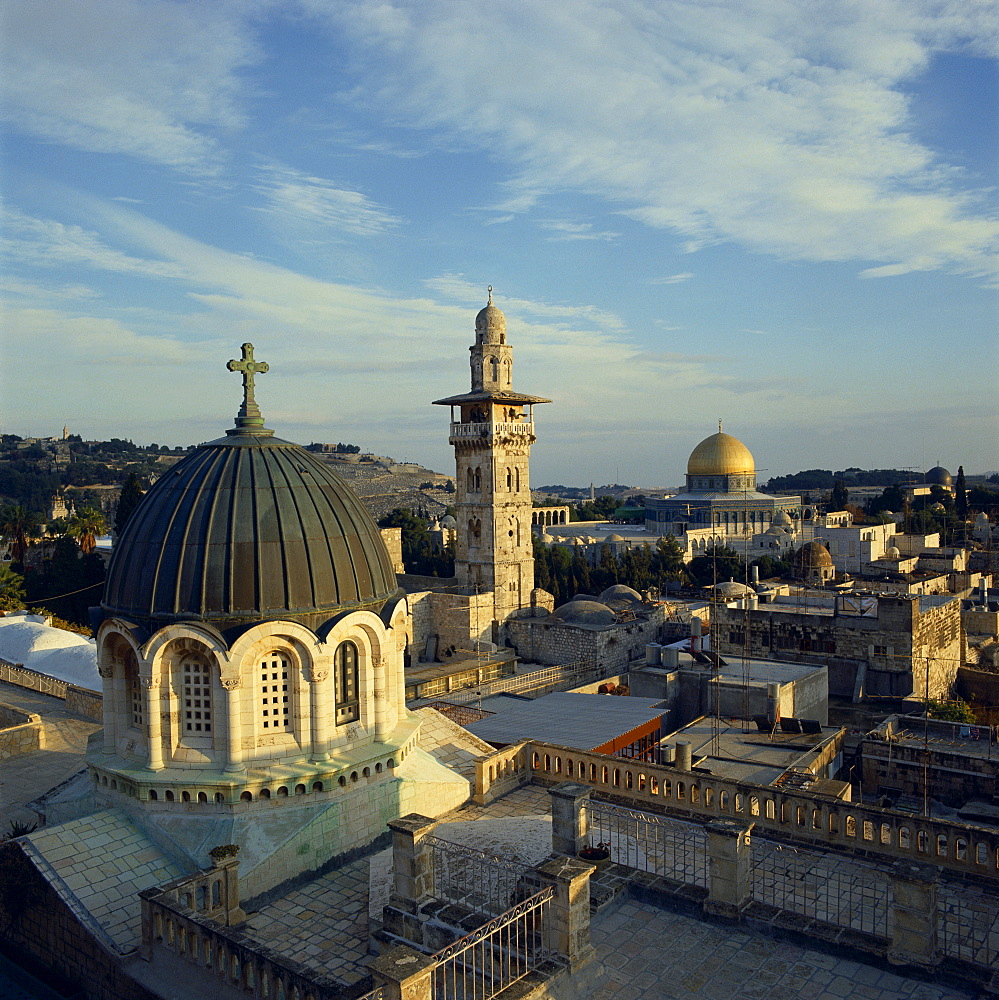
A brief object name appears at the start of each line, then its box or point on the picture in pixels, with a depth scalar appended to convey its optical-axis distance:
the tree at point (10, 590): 43.19
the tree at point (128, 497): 50.75
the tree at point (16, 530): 57.62
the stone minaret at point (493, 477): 46.81
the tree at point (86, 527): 56.25
